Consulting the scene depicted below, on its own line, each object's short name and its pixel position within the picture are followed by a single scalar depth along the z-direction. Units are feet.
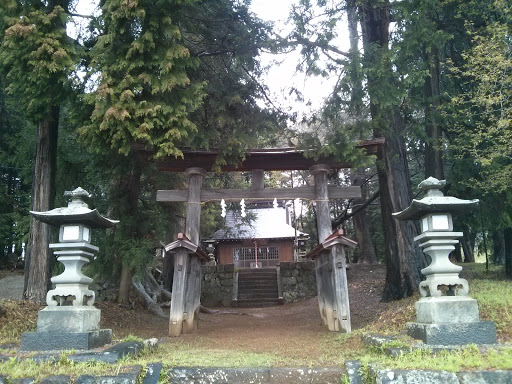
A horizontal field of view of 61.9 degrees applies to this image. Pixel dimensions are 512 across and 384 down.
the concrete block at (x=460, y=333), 16.33
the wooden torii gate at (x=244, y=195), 29.43
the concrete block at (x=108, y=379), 13.64
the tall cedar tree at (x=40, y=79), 23.93
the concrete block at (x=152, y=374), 14.42
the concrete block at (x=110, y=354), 15.62
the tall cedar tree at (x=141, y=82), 23.63
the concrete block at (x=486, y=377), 12.96
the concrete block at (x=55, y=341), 17.42
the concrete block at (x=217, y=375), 14.82
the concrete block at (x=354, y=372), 14.35
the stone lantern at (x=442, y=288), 16.42
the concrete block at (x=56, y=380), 13.69
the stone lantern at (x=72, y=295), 17.53
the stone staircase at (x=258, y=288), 58.59
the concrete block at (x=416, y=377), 13.10
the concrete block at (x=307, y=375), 14.76
